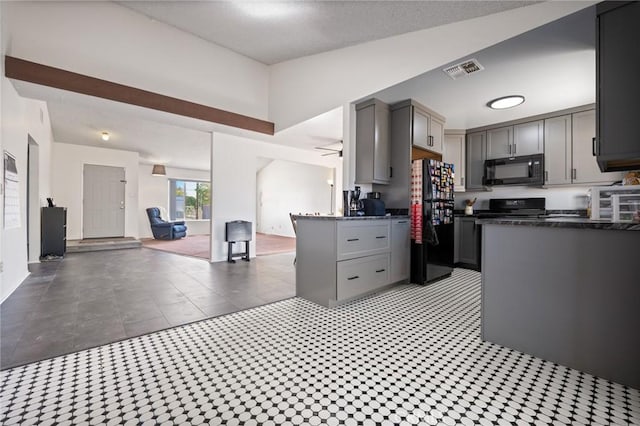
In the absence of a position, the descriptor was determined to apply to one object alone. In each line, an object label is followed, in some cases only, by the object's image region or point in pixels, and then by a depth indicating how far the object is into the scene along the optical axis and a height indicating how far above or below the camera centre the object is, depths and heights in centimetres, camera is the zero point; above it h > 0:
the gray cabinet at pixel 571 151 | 373 +90
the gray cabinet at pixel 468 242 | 445 -50
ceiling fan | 606 +153
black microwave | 409 +68
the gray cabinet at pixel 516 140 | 416 +118
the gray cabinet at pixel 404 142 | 356 +96
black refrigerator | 349 -10
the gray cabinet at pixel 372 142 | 346 +92
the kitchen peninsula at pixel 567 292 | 152 -51
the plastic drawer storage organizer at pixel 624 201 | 176 +8
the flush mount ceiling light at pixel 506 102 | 348 +148
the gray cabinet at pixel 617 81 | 161 +81
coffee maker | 331 +12
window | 1001 +49
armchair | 855 -48
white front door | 717 +28
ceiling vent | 265 +147
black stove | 436 +10
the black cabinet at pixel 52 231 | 511 -38
